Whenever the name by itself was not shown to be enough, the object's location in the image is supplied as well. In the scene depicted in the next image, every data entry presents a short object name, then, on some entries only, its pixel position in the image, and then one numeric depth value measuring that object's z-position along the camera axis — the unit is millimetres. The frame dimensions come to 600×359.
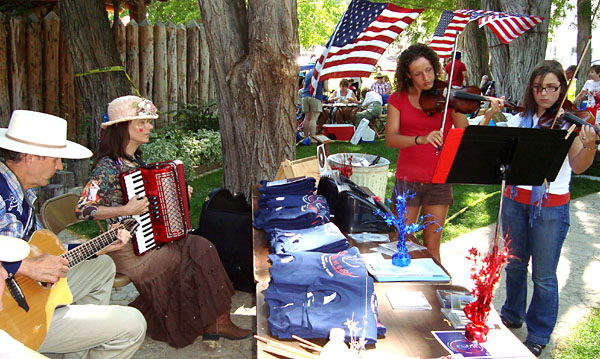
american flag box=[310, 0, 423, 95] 5234
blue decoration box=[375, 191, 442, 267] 2959
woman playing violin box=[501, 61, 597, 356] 3371
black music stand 2982
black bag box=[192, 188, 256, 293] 4352
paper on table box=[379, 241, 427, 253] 3250
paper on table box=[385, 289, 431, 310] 2521
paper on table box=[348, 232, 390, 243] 3377
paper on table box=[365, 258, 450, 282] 2836
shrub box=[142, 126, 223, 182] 8141
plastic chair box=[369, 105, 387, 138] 13445
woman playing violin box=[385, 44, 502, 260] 3920
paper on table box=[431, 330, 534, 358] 2150
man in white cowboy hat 2840
